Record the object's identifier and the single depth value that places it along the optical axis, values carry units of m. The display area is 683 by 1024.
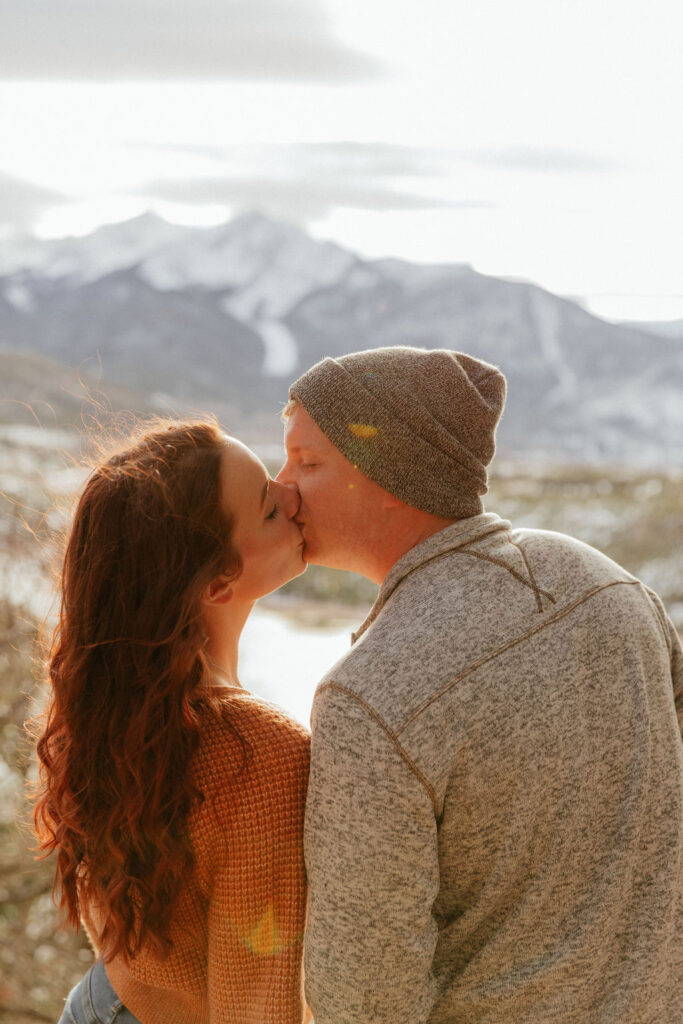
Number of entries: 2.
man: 1.23
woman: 1.36
